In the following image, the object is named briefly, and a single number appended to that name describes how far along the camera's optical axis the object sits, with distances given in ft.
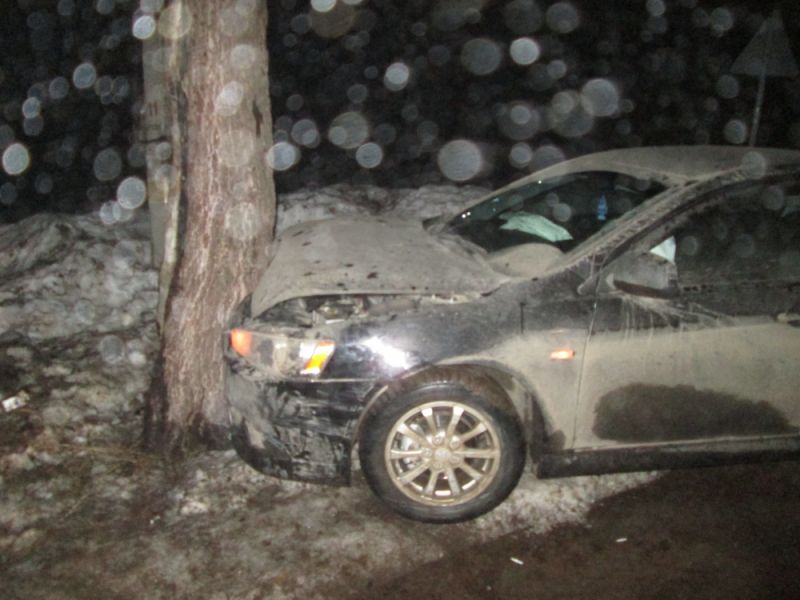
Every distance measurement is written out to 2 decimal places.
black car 11.00
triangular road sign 24.35
